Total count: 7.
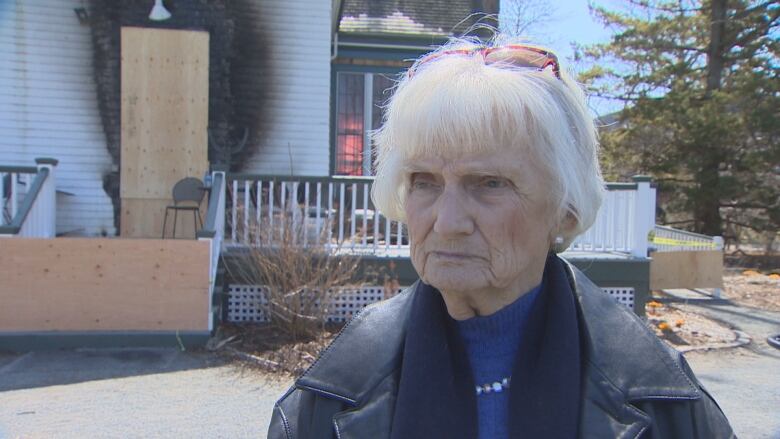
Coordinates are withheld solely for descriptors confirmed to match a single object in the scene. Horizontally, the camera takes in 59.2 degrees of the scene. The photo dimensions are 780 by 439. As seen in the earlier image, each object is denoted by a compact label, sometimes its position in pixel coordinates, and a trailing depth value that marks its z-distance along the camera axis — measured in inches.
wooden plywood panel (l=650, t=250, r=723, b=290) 427.2
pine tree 732.7
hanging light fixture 388.2
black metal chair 364.2
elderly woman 56.1
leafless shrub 274.5
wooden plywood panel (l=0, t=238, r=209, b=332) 266.8
